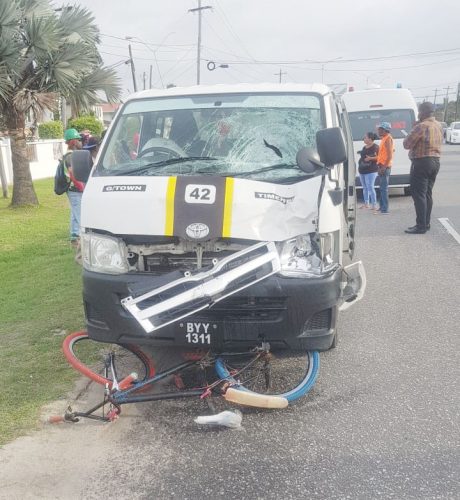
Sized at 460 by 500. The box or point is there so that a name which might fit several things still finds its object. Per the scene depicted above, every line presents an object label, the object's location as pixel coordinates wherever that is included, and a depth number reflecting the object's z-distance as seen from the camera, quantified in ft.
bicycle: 12.45
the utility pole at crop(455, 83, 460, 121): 238.27
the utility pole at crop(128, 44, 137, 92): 162.18
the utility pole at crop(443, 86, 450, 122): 282.36
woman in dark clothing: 39.68
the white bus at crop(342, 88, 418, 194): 45.29
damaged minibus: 11.92
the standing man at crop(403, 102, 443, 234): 30.60
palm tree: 40.01
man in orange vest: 37.65
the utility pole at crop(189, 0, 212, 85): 138.41
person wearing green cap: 28.32
